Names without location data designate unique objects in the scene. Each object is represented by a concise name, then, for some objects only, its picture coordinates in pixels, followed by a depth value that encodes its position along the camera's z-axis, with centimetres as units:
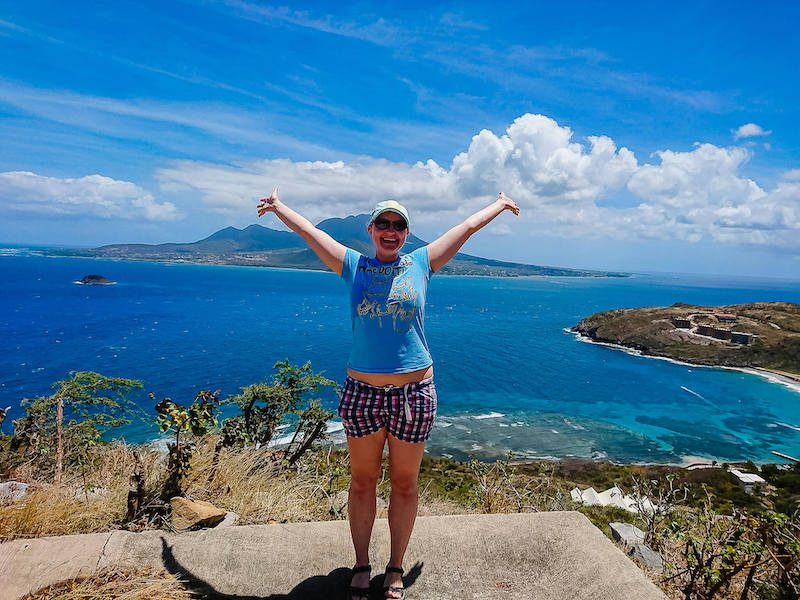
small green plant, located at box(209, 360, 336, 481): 695
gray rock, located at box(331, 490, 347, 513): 386
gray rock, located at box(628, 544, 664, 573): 359
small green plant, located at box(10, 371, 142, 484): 462
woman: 241
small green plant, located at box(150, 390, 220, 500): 335
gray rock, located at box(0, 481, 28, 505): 300
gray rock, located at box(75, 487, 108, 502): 336
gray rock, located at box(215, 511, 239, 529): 331
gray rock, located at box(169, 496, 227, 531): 308
